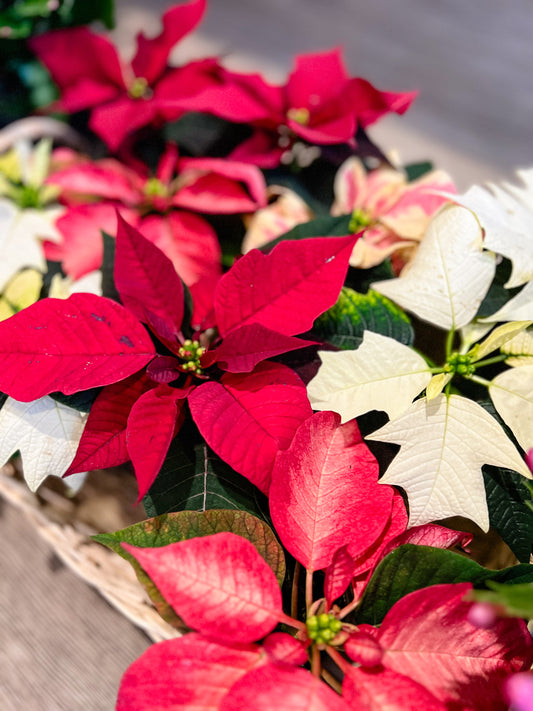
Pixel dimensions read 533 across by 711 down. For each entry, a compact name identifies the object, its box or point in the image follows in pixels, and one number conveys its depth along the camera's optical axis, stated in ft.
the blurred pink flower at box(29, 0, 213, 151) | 2.06
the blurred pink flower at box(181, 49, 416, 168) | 1.91
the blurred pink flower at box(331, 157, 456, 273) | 1.66
